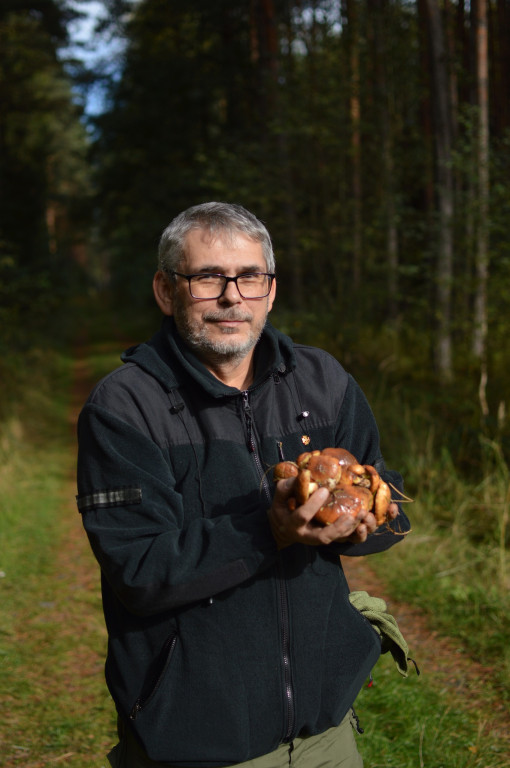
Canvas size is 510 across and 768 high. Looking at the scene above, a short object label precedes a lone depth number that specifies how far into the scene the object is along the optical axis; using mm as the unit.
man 1809
